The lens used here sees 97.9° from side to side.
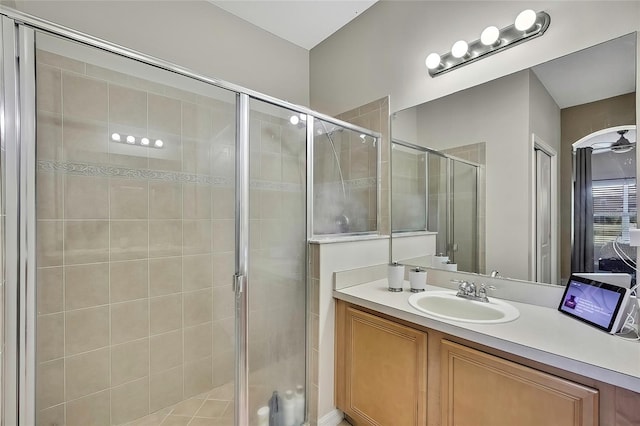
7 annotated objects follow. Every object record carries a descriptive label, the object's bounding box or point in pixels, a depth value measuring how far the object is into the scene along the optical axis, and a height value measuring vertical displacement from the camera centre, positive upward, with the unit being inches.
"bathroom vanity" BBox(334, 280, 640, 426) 32.5 -22.5
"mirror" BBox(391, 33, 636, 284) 46.3 +9.8
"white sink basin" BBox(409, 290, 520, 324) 50.0 -18.3
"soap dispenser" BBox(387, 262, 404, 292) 63.4 -14.7
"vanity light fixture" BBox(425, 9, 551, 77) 52.2 +35.9
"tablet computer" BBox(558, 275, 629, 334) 39.8 -13.8
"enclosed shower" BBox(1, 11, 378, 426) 55.9 -7.1
